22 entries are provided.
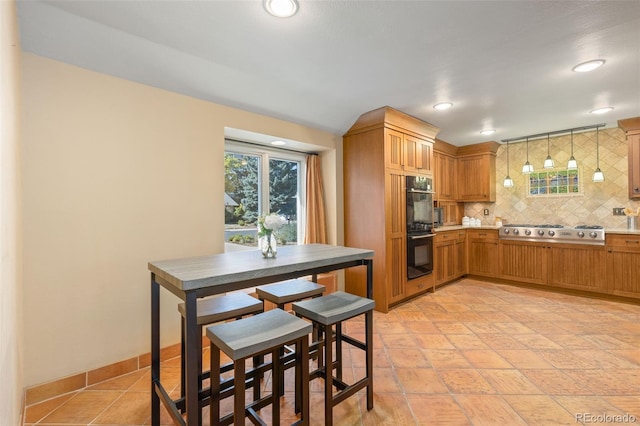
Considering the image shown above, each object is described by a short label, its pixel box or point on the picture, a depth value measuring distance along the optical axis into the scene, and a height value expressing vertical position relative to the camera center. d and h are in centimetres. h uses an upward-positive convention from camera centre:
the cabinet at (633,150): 375 +77
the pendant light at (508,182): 475 +48
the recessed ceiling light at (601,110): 337 +119
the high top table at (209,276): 125 -31
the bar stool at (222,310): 161 -56
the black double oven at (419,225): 369 -17
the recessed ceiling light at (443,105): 319 +122
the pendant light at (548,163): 419 +70
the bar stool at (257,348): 125 -60
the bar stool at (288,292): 199 -57
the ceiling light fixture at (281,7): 160 +120
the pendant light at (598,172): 400 +53
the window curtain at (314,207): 370 +10
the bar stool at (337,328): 155 -69
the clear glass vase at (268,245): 183 -19
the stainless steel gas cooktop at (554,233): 383 -34
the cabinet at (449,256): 434 -70
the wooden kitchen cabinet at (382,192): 340 +28
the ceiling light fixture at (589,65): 229 +119
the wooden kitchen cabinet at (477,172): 501 +71
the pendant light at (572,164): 410 +67
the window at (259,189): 325 +33
